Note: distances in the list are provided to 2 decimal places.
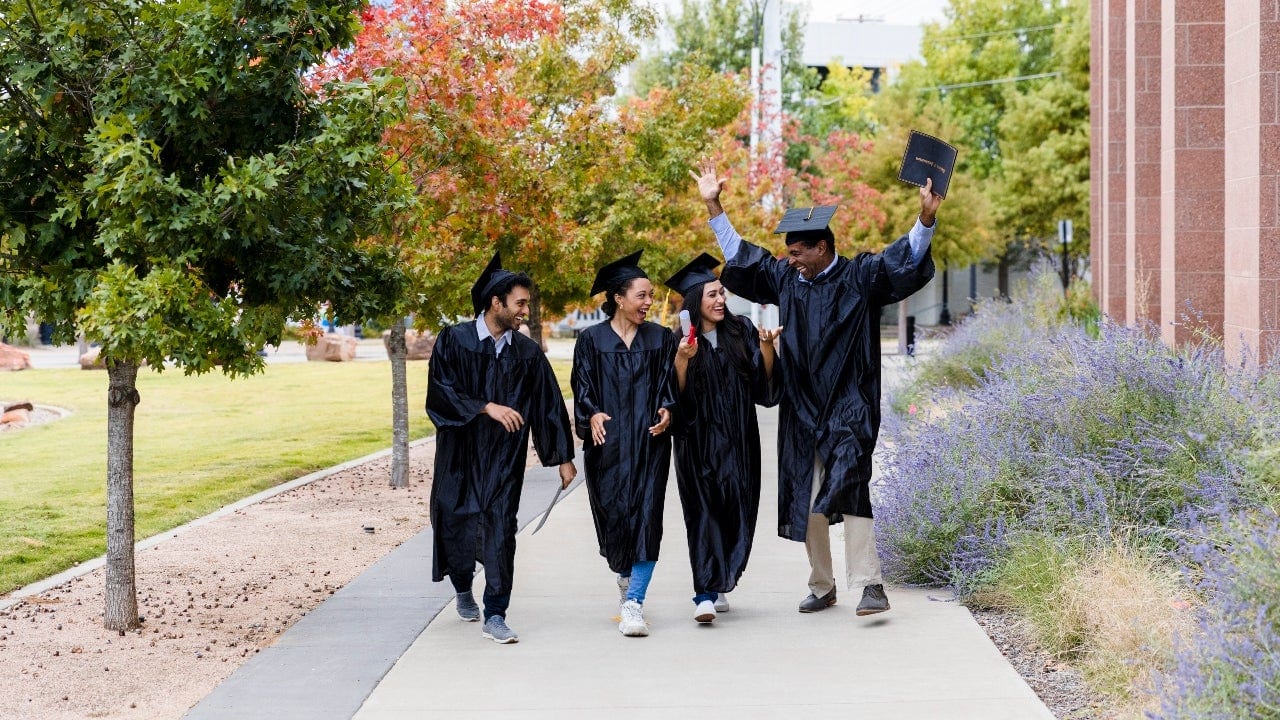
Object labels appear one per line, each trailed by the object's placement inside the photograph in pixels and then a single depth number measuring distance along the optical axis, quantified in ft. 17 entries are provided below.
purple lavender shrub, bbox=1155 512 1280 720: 13.37
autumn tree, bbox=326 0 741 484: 37.60
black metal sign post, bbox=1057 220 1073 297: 98.32
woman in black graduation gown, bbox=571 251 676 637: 22.33
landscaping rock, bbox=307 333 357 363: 117.60
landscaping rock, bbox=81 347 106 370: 105.25
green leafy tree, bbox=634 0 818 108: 126.00
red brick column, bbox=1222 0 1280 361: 30.01
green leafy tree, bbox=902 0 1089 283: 118.01
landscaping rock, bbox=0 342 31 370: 109.40
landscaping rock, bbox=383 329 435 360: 119.34
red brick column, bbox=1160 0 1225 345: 38.58
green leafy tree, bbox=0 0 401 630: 20.26
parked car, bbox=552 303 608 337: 168.45
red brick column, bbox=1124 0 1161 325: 47.47
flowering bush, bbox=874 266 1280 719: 20.18
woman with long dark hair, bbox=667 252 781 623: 22.80
